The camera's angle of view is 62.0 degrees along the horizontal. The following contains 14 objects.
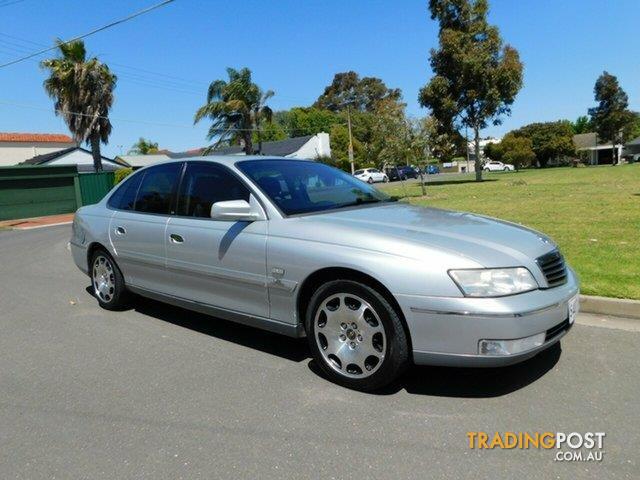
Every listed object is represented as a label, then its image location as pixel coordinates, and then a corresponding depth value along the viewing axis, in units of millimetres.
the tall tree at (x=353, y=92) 98062
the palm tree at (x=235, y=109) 38375
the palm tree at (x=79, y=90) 28094
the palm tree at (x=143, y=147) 100838
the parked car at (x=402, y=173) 47181
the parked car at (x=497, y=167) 66625
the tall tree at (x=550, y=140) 69375
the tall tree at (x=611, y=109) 65938
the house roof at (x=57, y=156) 39228
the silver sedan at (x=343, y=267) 3131
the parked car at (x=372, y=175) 45875
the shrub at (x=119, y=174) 26033
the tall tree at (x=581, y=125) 107919
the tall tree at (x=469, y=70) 30688
